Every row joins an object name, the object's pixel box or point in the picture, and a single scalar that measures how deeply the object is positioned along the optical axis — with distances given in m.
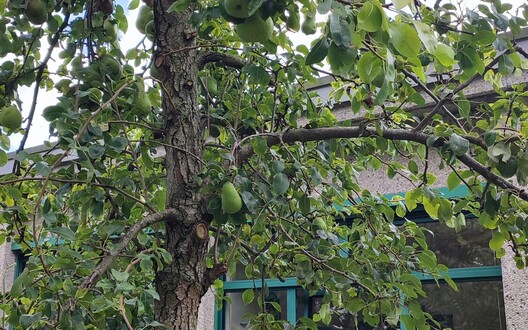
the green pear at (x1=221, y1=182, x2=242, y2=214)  1.86
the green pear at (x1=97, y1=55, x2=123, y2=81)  2.14
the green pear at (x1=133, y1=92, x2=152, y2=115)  2.05
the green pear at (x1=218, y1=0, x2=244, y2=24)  1.41
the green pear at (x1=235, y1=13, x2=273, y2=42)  1.45
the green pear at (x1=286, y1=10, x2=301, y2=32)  1.55
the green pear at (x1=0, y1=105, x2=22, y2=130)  2.22
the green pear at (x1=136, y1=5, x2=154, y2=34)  2.65
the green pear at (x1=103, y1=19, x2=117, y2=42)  2.47
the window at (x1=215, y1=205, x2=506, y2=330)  4.03
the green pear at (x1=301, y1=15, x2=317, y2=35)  1.98
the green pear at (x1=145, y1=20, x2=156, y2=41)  2.55
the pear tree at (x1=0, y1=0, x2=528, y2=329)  1.77
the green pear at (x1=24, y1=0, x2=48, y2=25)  2.23
